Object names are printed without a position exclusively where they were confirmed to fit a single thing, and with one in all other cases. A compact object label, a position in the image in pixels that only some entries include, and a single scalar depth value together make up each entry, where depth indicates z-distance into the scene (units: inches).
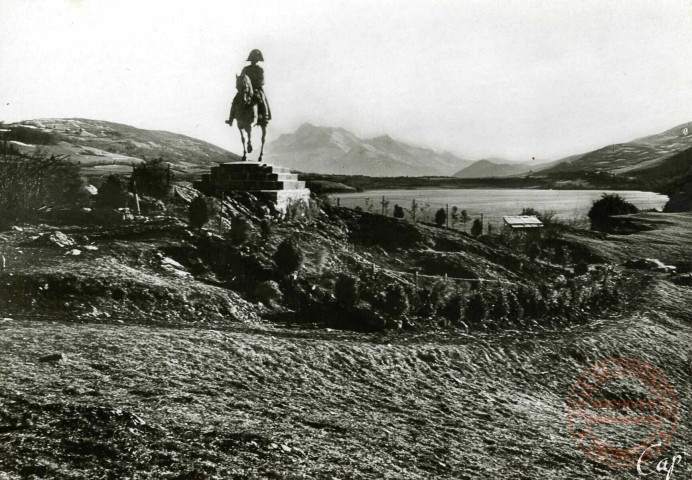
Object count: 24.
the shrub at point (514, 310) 438.5
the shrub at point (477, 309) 427.2
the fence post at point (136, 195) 548.9
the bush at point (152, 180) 579.8
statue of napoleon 569.0
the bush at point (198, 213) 478.9
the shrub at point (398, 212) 916.6
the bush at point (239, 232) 469.0
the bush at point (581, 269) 679.1
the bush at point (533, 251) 777.5
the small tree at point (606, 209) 1201.4
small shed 847.1
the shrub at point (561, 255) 769.6
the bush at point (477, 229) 873.5
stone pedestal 562.6
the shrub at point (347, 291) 400.5
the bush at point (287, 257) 435.8
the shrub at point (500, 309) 437.1
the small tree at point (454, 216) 1037.2
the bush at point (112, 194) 545.3
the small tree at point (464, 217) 1026.3
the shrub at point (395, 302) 400.2
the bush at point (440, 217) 930.1
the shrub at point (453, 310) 418.6
